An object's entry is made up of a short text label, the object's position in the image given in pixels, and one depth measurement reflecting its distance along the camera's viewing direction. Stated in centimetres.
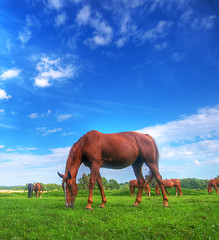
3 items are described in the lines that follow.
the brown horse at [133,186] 2466
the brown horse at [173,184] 2610
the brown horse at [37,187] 2928
